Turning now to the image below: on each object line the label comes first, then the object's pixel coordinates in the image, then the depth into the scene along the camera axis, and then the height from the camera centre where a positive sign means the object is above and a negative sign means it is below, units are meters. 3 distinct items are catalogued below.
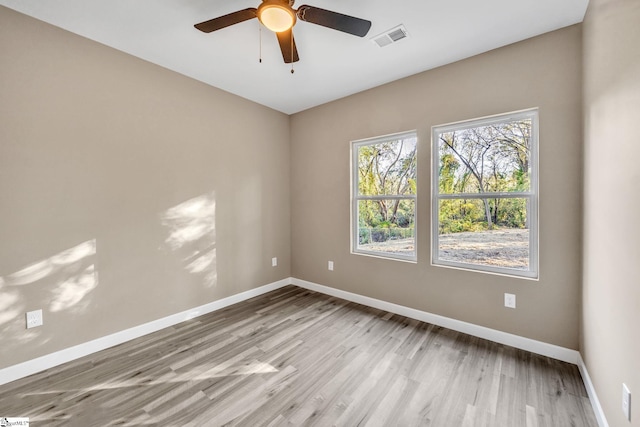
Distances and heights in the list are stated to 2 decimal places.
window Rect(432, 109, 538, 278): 2.37 +0.09
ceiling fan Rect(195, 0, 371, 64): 1.54 +1.18
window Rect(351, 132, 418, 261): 3.09 +0.12
